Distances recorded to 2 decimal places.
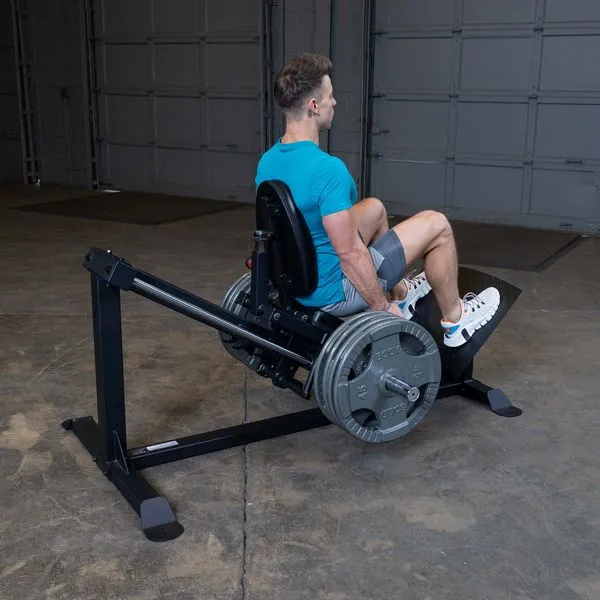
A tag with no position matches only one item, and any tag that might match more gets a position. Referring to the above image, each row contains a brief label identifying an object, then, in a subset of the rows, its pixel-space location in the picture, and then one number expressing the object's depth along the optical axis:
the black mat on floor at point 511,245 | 5.64
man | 2.50
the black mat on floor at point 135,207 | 7.30
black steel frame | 2.31
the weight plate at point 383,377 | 2.44
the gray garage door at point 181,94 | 7.98
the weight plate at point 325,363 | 2.46
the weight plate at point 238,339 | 2.86
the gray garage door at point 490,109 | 6.49
